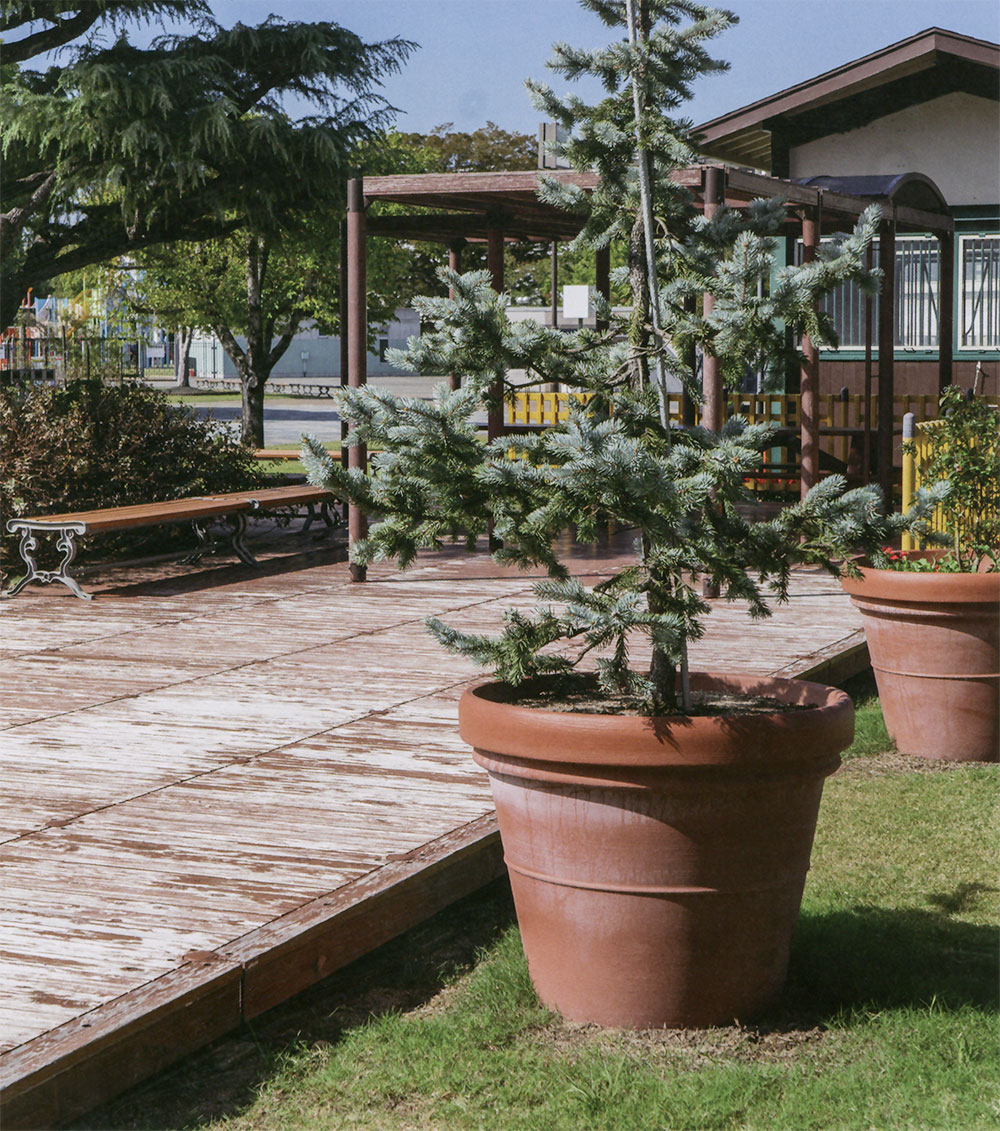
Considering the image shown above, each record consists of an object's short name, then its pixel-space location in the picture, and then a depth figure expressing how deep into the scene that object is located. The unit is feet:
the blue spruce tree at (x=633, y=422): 12.18
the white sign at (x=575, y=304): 37.37
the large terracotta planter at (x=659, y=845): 12.06
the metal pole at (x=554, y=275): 49.24
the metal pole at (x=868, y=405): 41.98
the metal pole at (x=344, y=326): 38.13
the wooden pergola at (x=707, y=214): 34.86
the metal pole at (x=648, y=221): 13.33
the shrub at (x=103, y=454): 38.29
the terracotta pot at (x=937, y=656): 21.90
